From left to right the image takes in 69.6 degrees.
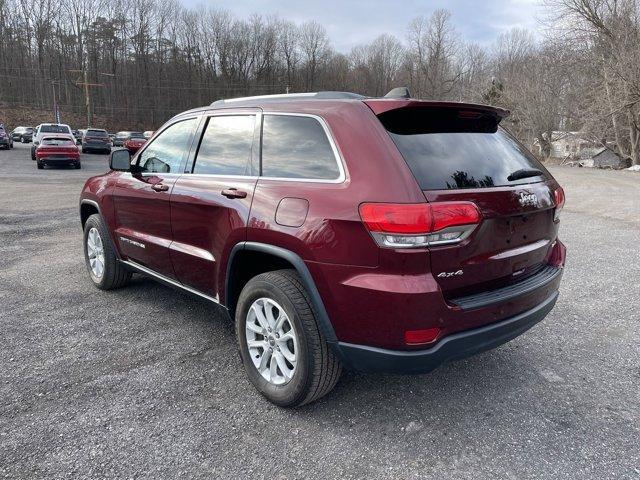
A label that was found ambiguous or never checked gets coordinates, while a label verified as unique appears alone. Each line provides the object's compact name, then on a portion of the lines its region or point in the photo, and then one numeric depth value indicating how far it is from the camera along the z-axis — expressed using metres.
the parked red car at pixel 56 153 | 19.73
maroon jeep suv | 2.21
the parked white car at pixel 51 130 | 23.79
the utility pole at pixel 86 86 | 54.16
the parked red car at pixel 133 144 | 24.22
